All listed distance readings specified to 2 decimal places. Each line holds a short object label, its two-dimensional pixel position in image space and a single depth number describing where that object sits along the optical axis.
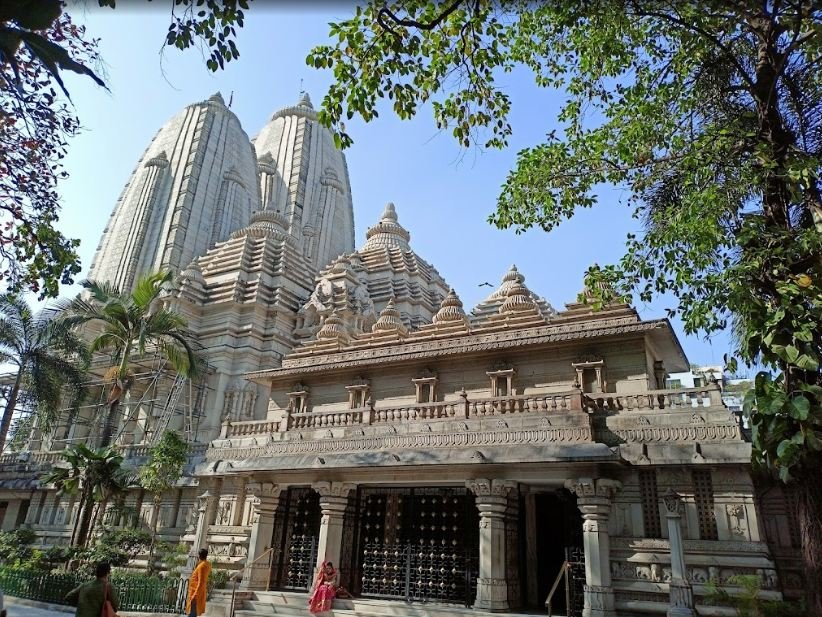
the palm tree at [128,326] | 20.42
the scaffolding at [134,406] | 29.77
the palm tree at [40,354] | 22.73
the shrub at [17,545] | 18.67
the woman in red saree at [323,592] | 11.88
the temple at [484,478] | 11.52
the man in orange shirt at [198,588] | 10.37
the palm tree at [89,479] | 17.06
